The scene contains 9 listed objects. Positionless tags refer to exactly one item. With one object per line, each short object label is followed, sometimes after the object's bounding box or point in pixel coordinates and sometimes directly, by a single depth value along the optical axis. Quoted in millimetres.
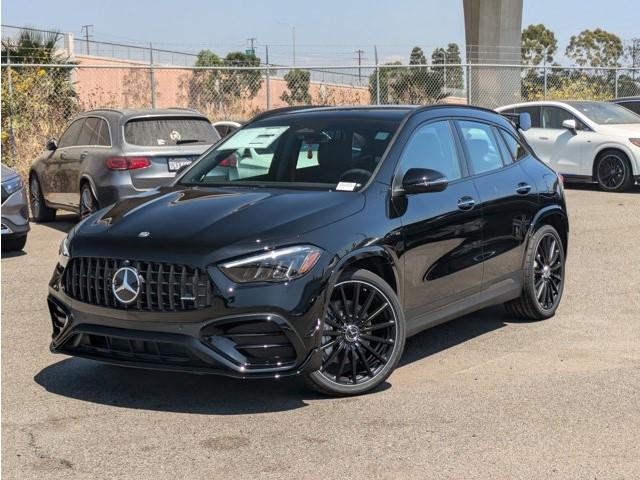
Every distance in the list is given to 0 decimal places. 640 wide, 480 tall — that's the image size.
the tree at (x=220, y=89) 23141
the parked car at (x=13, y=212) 10595
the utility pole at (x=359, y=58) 23377
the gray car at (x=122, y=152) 11367
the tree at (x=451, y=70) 24188
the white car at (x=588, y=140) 16250
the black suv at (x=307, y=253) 4879
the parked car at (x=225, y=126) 16914
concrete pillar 33347
